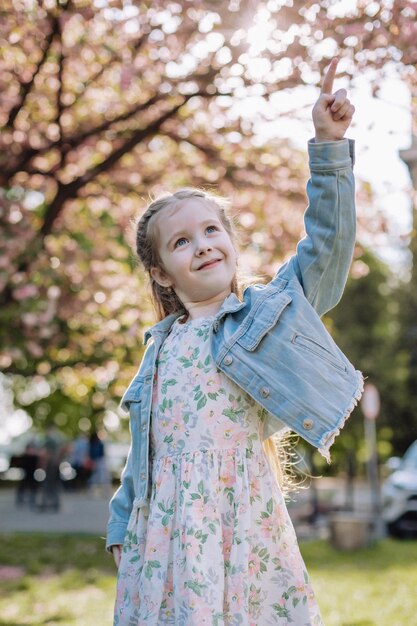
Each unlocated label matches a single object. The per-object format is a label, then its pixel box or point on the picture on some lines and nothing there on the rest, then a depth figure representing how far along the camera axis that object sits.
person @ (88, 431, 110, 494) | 21.80
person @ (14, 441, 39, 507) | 17.80
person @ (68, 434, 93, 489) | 23.95
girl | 2.36
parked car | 11.37
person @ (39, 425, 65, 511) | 15.50
